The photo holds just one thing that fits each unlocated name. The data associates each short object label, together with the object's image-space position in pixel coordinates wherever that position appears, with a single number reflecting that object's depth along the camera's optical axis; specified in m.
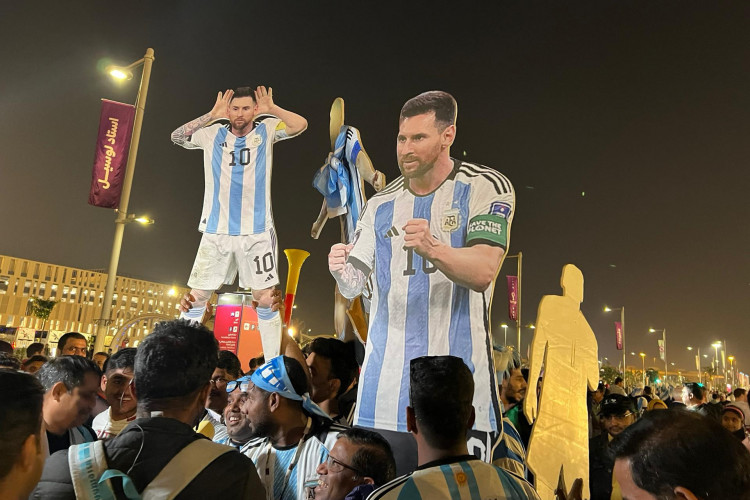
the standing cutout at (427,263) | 4.16
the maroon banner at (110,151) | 8.43
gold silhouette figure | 4.12
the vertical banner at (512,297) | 14.22
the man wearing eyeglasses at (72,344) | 6.12
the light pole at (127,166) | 8.09
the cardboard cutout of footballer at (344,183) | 5.53
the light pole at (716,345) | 43.82
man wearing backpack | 1.83
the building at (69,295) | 91.25
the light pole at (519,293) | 8.93
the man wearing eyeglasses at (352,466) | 2.50
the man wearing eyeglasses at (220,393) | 4.18
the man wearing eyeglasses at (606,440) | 4.93
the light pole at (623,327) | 25.85
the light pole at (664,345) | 33.44
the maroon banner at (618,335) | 27.56
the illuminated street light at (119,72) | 9.02
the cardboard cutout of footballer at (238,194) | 6.11
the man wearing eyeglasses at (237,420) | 3.43
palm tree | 45.00
